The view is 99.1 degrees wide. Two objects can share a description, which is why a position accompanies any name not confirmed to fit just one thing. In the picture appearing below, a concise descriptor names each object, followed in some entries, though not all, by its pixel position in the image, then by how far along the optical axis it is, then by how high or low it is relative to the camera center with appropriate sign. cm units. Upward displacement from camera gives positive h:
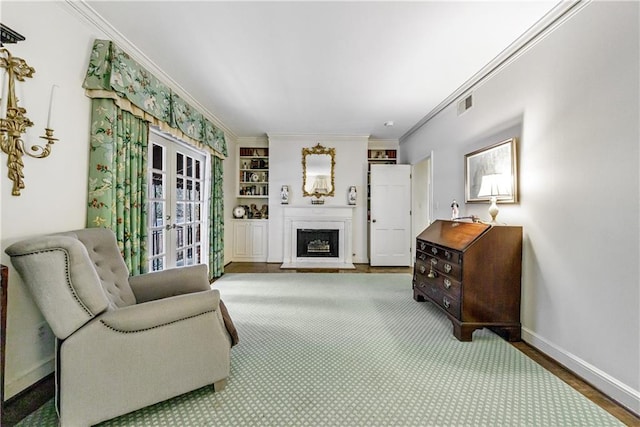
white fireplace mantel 544 -24
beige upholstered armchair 126 -65
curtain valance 203 +106
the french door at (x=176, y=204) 306 +9
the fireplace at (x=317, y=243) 552 -62
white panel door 529 -6
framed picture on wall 239 +40
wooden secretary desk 229 -58
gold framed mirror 549 +84
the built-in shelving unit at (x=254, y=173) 580 +83
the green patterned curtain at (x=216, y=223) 427 -18
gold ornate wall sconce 147 +50
